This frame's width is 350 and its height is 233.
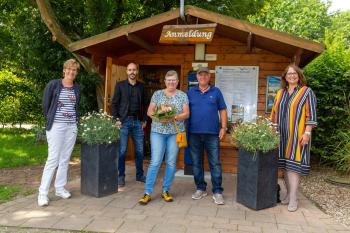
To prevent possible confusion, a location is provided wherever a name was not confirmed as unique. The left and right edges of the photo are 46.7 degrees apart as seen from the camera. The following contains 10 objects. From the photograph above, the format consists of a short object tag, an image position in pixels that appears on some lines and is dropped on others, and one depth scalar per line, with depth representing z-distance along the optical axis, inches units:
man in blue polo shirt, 207.9
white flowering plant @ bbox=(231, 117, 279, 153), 197.8
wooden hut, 231.3
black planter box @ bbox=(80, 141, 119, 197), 216.1
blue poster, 277.6
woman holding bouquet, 203.6
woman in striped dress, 197.8
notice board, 280.8
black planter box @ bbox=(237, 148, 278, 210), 199.5
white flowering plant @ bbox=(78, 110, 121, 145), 215.5
